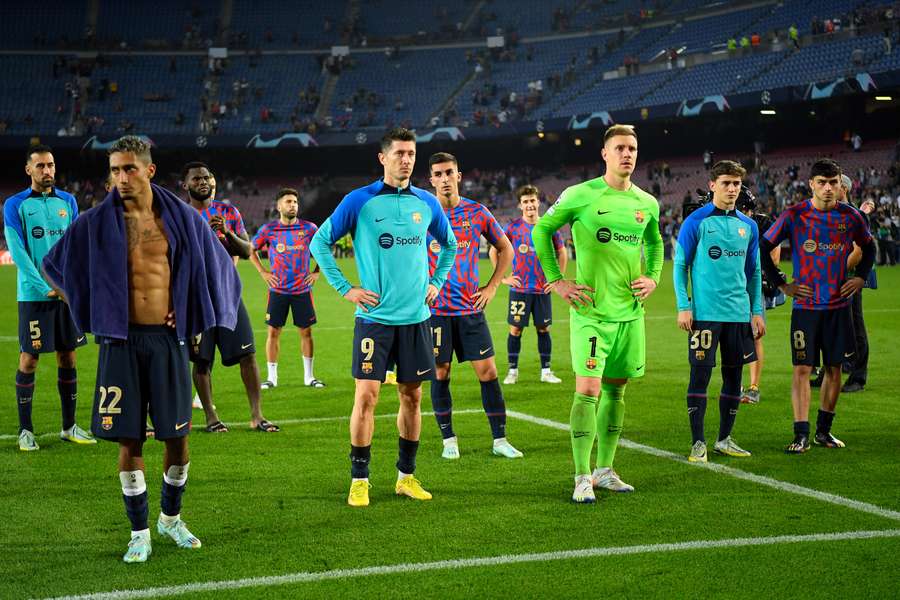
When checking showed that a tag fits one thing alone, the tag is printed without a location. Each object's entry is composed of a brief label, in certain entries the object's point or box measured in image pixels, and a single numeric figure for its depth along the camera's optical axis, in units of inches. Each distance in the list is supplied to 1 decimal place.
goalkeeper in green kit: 273.4
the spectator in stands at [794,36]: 1875.0
